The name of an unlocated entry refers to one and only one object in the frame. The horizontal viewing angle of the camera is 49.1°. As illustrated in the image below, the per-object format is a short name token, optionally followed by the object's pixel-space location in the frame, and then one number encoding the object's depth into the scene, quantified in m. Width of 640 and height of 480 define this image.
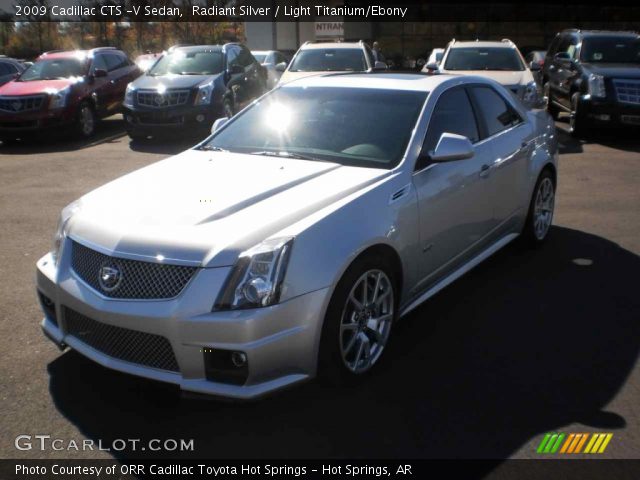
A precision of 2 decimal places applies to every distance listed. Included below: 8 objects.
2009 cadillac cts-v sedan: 3.33
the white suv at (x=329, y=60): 14.30
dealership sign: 21.41
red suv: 13.60
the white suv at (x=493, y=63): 12.74
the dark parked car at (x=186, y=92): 13.26
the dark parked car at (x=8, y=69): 16.31
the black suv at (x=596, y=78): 12.43
